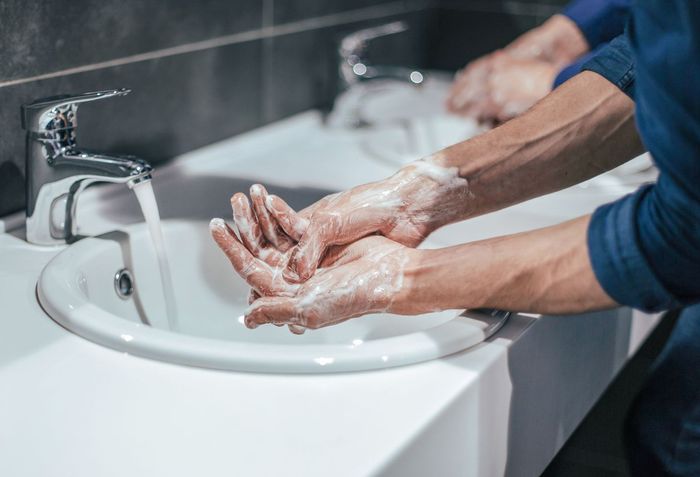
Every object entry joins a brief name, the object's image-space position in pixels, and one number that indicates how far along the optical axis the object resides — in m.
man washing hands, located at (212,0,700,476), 0.61
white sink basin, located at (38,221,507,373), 0.72
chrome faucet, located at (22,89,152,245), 0.90
